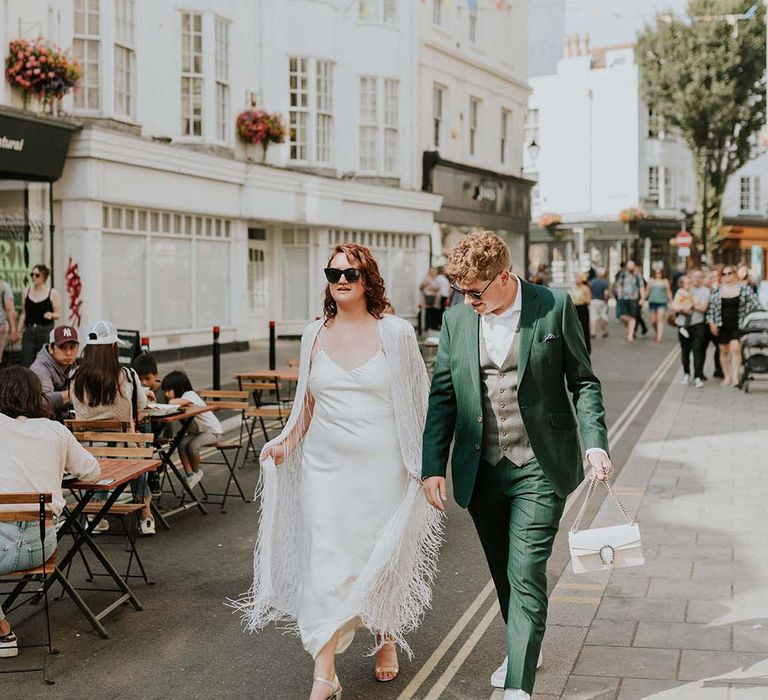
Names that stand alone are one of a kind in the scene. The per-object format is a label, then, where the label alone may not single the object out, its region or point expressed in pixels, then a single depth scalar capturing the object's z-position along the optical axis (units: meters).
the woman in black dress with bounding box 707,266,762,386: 16.84
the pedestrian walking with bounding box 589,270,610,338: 28.89
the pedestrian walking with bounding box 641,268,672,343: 27.31
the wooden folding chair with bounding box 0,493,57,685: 5.07
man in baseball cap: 8.60
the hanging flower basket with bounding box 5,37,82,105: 16.36
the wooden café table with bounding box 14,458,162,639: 5.62
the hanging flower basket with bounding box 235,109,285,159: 22.86
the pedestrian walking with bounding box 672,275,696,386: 17.03
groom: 4.41
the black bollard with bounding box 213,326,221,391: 15.12
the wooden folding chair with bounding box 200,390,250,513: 8.87
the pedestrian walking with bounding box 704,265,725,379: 17.56
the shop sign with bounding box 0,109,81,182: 16.08
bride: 4.58
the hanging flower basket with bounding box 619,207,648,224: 50.47
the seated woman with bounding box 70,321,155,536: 7.65
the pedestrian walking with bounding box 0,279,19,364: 14.55
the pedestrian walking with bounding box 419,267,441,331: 29.38
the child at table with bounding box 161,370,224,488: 8.95
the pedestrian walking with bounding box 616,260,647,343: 27.81
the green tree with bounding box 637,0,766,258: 46.97
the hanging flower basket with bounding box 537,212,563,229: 51.97
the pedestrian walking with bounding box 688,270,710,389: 16.81
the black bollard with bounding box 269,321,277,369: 16.62
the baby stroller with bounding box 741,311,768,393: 16.84
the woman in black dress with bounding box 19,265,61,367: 14.73
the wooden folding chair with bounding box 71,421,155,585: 6.50
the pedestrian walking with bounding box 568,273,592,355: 24.11
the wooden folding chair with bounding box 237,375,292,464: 10.45
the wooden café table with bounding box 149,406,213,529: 8.33
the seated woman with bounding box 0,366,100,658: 5.24
